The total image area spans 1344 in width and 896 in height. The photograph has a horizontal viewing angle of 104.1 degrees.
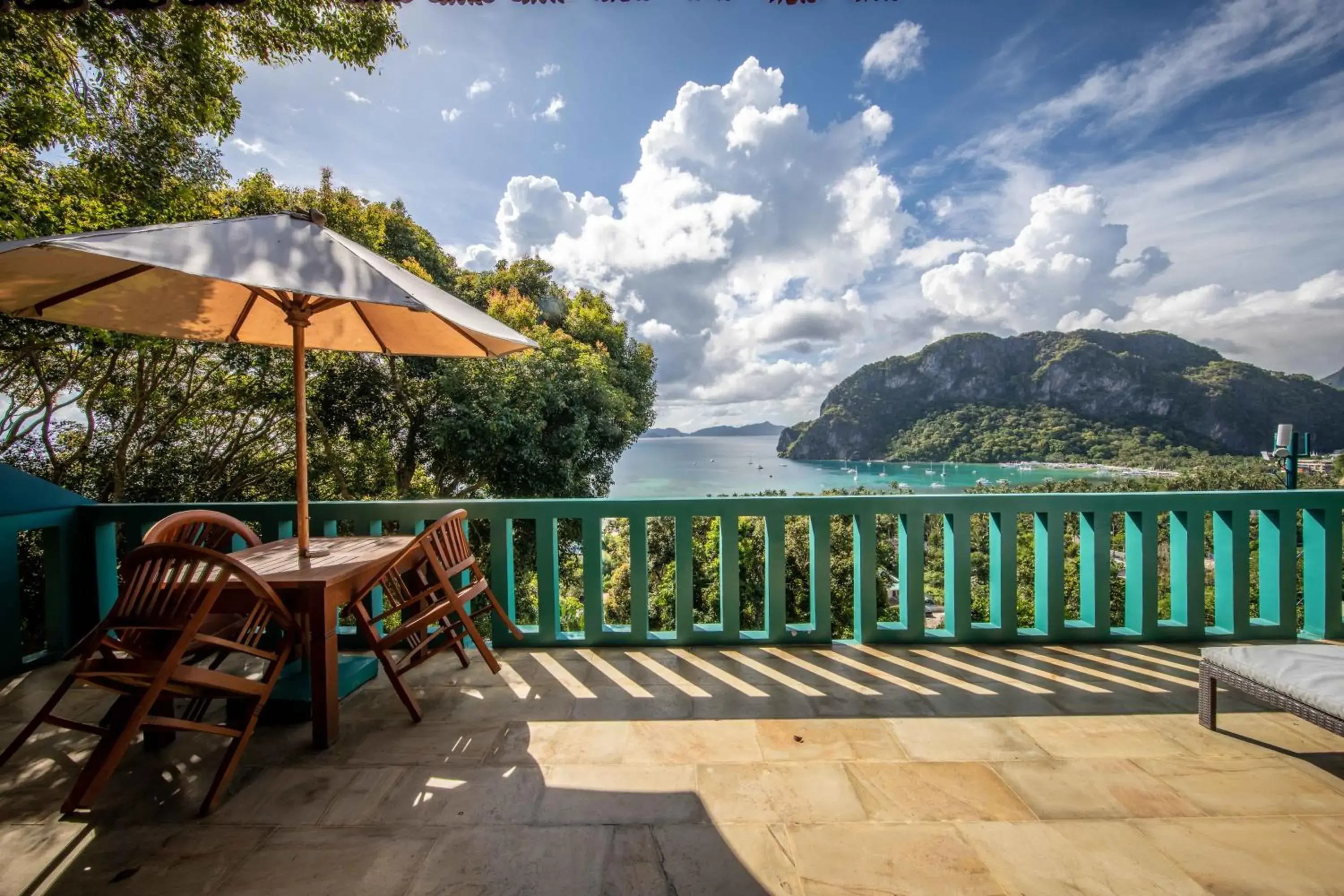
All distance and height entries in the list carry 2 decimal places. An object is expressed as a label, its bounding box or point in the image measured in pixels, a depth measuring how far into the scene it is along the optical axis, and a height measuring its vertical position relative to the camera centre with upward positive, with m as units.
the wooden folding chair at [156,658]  1.66 -0.69
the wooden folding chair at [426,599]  2.29 -0.74
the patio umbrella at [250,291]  1.72 +0.69
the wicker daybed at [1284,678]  1.80 -0.90
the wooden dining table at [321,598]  2.06 -0.60
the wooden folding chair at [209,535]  2.35 -0.43
